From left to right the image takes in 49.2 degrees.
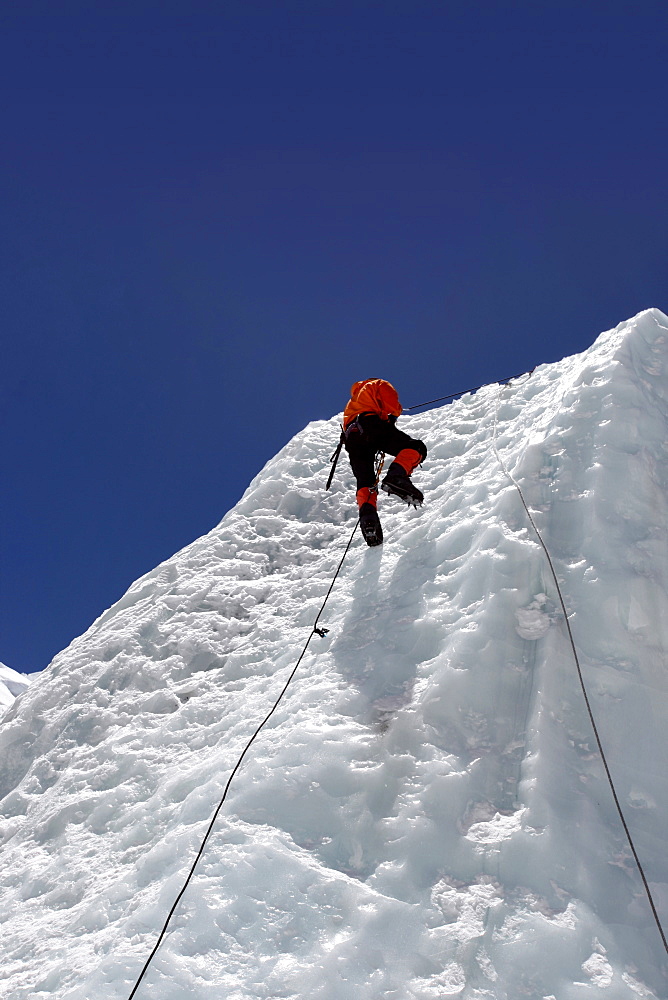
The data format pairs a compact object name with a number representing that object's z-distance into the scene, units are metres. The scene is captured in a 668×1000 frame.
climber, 5.48
